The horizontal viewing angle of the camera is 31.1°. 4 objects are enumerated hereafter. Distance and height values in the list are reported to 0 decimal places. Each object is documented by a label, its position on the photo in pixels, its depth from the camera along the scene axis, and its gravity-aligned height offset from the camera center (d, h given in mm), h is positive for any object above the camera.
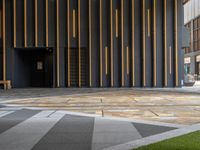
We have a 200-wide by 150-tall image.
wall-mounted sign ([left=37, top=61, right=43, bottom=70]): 33281 +567
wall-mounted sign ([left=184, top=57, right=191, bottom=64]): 72625 +2141
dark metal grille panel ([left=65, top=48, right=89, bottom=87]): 28516 +293
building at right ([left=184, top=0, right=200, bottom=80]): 66375 +6978
